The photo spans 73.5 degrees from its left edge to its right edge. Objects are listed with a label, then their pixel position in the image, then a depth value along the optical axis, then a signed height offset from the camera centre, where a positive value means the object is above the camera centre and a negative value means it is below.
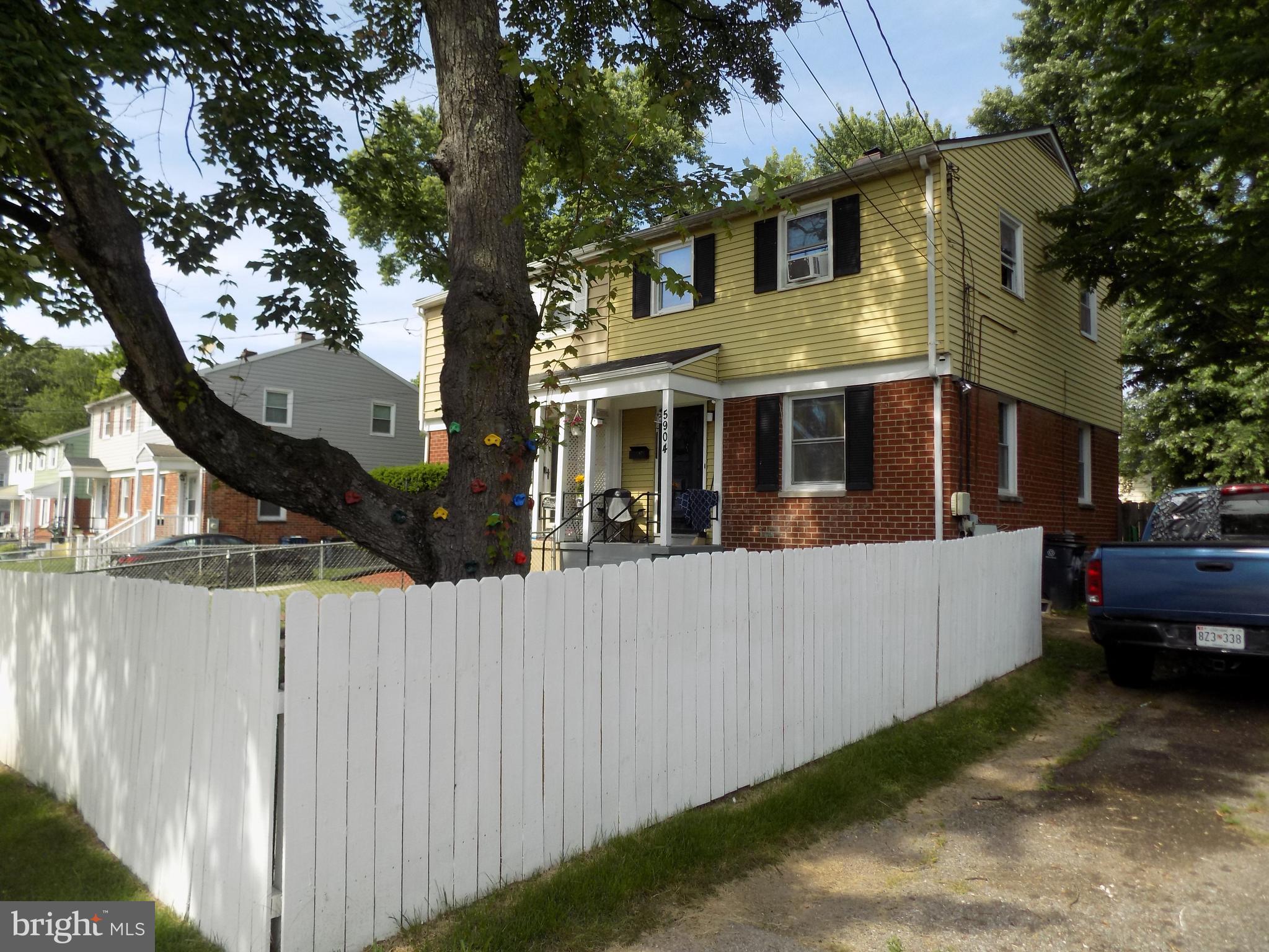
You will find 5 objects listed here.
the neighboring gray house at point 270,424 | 27.20 +2.77
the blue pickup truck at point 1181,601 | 6.55 -0.70
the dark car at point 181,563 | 14.83 -0.96
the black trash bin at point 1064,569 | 11.91 -0.77
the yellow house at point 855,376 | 11.37 +2.03
